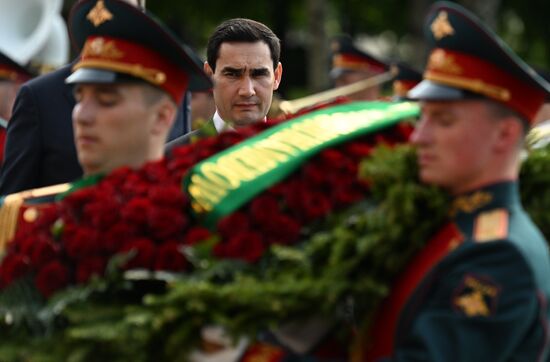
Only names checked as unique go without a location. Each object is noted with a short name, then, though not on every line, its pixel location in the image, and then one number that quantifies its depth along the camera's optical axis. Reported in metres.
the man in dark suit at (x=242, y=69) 14.26
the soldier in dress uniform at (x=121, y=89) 9.53
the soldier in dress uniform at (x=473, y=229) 8.00
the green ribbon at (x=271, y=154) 9.03
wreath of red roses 8.80
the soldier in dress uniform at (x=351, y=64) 31.11
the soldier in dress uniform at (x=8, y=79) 20.20
